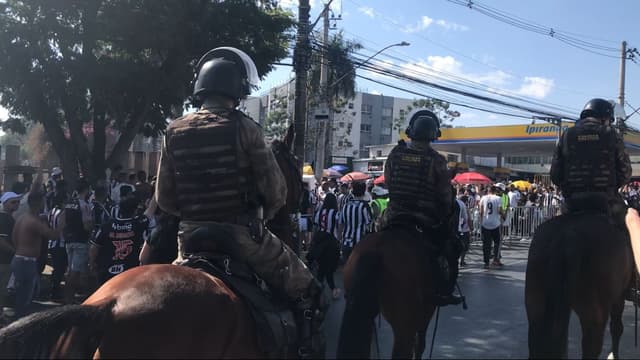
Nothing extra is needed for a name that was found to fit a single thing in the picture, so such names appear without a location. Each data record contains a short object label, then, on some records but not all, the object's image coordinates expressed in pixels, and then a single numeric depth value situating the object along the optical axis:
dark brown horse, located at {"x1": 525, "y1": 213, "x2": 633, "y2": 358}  4.24
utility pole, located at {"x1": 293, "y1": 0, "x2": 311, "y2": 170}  11.70
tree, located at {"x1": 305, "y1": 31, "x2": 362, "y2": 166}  19.39
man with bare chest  7.03
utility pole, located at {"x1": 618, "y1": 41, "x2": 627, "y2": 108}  28.81
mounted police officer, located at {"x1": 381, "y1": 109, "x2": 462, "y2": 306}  4.59
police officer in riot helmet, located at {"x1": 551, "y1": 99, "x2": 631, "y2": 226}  4.80
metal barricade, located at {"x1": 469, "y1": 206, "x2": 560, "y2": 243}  18.12
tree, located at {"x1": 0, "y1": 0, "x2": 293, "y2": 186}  12.09
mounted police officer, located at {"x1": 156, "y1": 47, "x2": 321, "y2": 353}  2.99
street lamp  18.90
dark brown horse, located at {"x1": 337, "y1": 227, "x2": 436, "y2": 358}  3.90
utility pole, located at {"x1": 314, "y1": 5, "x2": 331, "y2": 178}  19.71
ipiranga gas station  32.28
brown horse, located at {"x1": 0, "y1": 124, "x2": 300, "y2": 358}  2.29
